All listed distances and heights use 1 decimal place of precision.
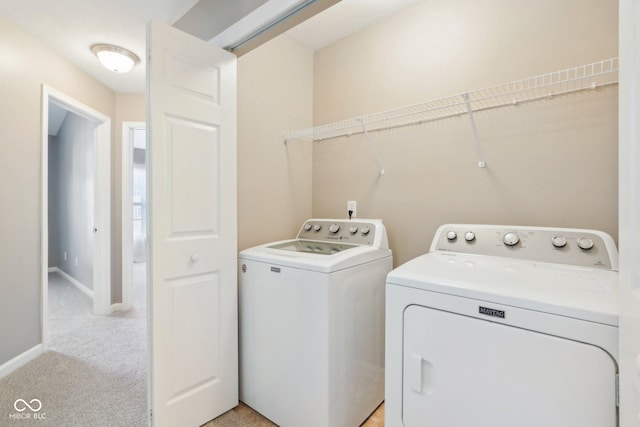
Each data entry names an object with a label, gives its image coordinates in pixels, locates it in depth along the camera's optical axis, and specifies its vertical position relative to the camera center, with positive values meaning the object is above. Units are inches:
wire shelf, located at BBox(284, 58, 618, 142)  53.6 +23.8
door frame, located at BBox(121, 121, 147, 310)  126.6 +0.9
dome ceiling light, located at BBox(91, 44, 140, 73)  89.8 +47.5
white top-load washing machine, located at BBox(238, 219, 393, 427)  56.1 -24.5
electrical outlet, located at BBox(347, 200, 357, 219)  87.1 +0.9
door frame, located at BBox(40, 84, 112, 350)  120.7 -2.0
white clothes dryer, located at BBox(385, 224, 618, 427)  32.4 -15.8
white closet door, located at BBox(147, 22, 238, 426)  55.2 -3.5
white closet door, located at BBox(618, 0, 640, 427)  21.1 +1.3
